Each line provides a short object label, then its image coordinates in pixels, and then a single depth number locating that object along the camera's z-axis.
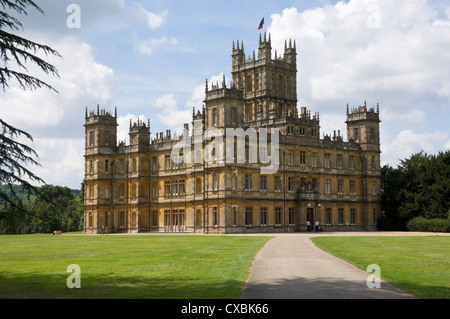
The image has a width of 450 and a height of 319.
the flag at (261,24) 70.36
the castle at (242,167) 61.97
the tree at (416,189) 66.12
